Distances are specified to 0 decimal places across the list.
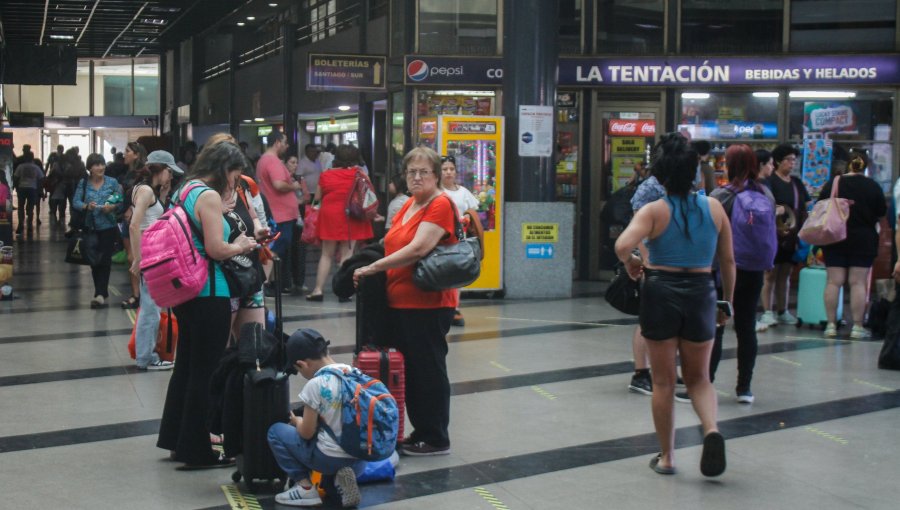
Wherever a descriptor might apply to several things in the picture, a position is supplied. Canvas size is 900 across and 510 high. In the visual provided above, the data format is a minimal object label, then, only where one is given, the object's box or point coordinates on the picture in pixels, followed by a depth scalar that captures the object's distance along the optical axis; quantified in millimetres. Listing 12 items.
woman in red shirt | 5863
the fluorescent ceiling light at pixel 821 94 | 14359
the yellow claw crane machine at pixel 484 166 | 12391
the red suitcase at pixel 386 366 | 5824
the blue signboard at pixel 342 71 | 14734
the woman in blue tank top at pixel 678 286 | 5445
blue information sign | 12664
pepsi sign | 13852
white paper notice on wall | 12453
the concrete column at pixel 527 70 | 12398
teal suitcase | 10781
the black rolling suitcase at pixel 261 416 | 5250
